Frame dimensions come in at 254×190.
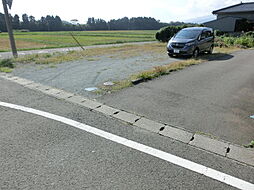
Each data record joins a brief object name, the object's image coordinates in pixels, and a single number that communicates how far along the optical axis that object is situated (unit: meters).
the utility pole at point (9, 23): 9.09
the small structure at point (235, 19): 27.56
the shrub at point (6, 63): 8.06
